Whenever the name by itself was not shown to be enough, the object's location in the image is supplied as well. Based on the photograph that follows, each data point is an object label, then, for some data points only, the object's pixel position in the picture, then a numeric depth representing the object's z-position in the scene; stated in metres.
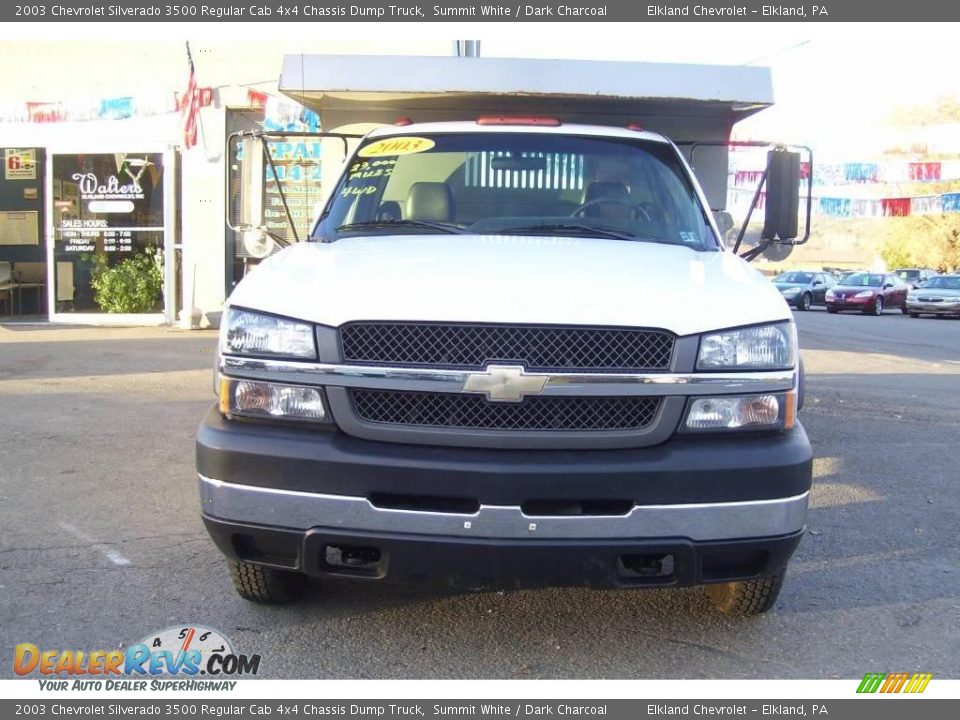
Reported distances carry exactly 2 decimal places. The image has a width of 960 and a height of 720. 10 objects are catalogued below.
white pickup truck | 2.97
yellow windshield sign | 4.82
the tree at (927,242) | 48.53
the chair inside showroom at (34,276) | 15.66
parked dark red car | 29.88
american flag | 12.35
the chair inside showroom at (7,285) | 14.89
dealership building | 12.34
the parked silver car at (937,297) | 28.30
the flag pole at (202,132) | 12.48
